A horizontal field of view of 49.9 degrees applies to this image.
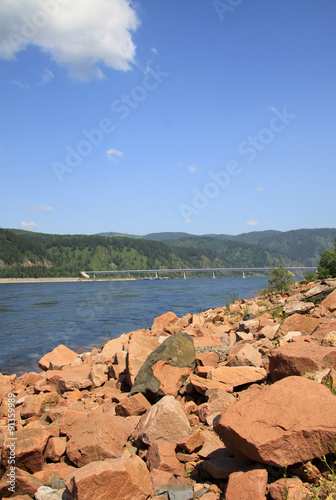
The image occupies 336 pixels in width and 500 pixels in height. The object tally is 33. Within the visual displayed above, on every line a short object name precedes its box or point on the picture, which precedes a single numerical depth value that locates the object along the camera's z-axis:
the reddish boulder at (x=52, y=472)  4.76
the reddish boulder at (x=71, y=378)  8.35
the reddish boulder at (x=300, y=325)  7.64
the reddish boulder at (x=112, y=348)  10.28
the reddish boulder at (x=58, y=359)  10.96
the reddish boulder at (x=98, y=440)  4.81
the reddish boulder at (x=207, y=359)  7.07
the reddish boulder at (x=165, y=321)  15.58
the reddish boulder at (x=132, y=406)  6.08
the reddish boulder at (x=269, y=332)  8.04
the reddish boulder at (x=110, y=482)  3.62
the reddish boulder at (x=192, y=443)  4.53
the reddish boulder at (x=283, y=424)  3.34
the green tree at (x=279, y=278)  24.78
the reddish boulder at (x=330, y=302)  9.12
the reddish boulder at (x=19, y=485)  4.38
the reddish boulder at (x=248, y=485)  3.24
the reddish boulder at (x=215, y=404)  5.33
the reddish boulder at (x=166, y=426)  4.85
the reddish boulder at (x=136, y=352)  7.58
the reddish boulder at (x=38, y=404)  7.42
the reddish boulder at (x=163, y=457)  4.29
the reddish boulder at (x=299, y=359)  4.82
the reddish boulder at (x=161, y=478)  4.06
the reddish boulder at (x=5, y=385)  9.65
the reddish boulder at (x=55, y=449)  5.13
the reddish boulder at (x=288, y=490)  3.12
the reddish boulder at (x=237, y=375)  5.83
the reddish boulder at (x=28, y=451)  4.83
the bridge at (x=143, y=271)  128.12
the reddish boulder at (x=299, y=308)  9.32
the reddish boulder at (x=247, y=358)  6.50
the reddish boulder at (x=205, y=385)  5.76
